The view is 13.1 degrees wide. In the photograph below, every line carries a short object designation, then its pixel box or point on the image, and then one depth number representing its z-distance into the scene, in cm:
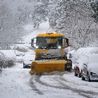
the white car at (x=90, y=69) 2125
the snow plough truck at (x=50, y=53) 2789
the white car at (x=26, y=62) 4307
